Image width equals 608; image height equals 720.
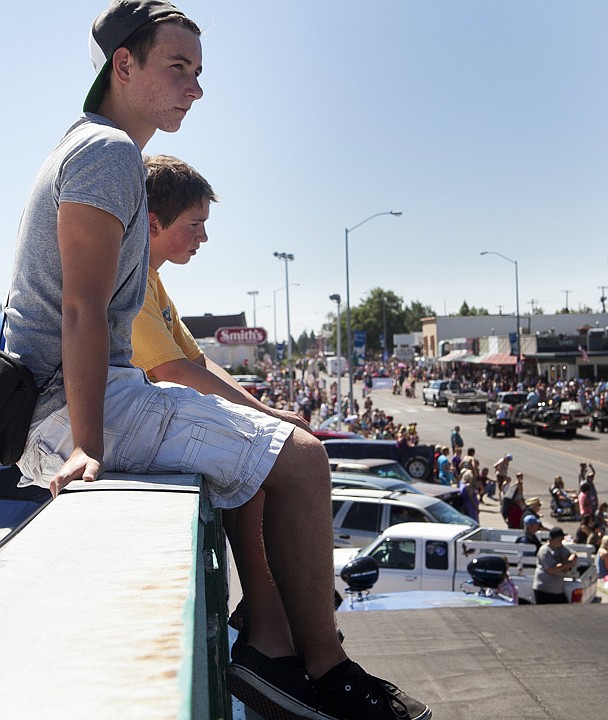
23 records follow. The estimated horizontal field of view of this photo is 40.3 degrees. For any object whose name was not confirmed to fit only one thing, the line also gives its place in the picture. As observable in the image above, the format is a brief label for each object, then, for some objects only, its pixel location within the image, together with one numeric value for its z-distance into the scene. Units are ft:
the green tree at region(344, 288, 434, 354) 442.09
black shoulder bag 6.13
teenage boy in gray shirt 5.98
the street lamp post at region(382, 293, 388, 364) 382.96
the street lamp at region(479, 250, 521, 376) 169.11
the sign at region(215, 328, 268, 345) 233.96
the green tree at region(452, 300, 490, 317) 513.45
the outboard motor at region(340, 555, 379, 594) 20.85
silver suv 42.11
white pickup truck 33.47
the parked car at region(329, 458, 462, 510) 48.70
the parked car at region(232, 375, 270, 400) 172.57
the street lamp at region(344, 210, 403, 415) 114.88
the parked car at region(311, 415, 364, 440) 80.84
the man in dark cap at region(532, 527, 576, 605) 31.42
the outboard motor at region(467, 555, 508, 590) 25.91
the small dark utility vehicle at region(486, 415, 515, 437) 123.03
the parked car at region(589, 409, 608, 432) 121.80
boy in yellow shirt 6.08
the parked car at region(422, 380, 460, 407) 174.36
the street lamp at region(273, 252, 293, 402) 173.60
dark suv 73.31
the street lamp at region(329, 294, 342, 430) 107.45
